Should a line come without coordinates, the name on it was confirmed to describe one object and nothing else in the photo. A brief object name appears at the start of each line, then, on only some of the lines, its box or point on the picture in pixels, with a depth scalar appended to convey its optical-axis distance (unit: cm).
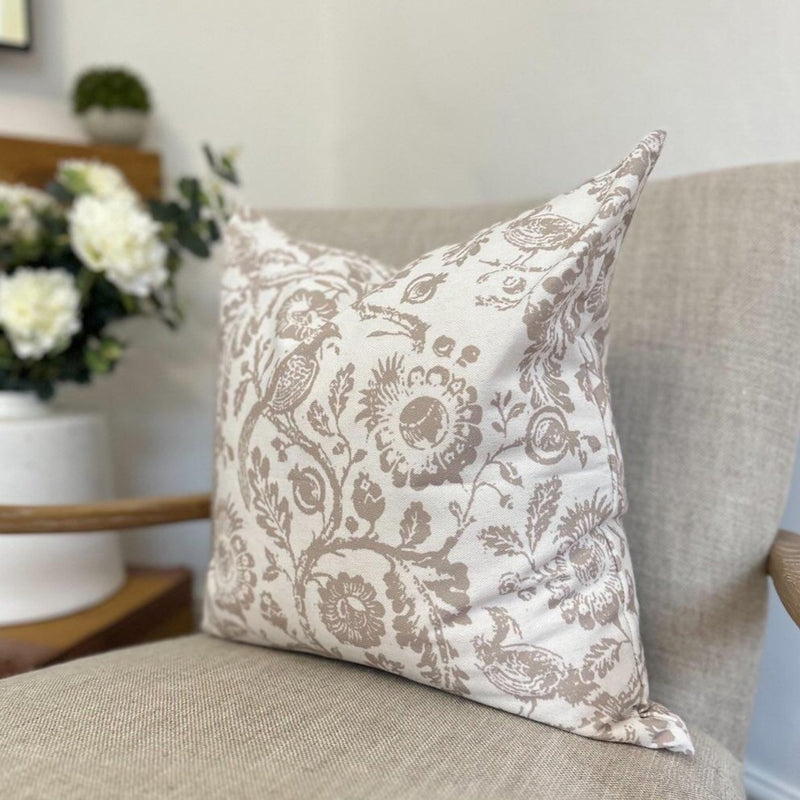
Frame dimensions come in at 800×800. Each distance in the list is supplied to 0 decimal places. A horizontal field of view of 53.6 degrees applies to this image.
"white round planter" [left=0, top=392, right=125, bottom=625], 100
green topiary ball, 123
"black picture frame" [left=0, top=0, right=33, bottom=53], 120
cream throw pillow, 55
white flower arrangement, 98
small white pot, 123
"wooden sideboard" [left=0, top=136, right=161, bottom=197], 117
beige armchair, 50
